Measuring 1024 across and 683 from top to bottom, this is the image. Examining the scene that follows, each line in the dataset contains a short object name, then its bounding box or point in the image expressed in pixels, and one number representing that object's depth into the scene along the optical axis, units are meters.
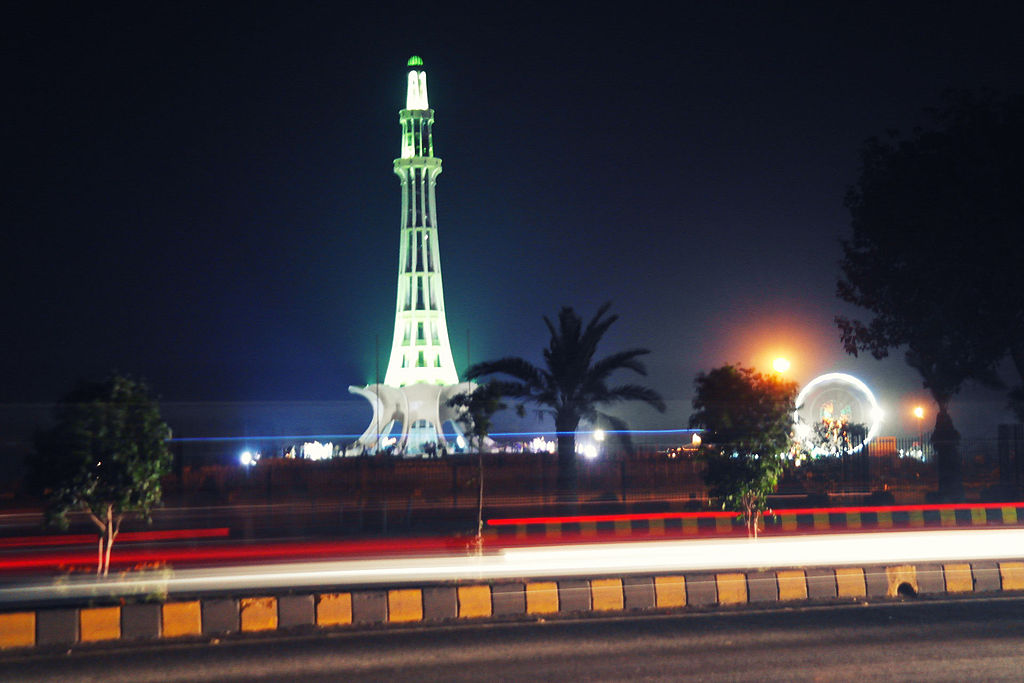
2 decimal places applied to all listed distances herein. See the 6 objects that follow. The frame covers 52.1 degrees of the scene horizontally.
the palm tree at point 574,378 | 30.73
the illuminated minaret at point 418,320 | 49.50
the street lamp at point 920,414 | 47.75
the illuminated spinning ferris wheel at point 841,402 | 36.72
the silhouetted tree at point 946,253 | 25.33
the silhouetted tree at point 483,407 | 22.03
